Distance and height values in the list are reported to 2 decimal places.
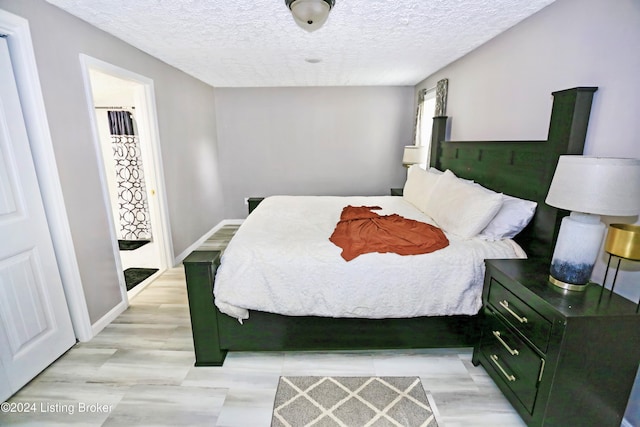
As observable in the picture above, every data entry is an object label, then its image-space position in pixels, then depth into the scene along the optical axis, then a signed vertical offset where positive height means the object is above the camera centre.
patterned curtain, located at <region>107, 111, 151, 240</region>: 4.12 -0.49
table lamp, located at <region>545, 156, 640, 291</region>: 1.21 -0.25
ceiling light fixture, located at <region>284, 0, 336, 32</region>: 1.55 +0.72
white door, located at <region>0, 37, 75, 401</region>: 1.67 -0.72
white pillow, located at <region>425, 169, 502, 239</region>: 2.03 -0.47
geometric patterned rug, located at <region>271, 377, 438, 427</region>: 1.56 -1.47
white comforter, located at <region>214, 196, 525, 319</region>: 1.83 -0.86
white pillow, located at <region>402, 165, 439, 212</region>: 3.02 -0.46
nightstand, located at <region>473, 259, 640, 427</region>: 1.25 -0.94
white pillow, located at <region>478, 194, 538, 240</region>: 1.96 -0.51
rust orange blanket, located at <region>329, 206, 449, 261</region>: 1.91 -0.66
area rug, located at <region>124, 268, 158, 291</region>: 3.11 -1.45
